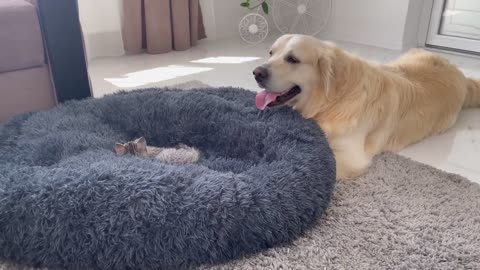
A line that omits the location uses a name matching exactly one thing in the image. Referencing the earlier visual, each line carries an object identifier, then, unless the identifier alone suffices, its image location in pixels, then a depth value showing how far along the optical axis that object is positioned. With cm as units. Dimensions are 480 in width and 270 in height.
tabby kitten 140
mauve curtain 310
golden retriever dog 145
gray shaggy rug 106
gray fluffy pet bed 99
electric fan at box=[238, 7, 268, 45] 369
